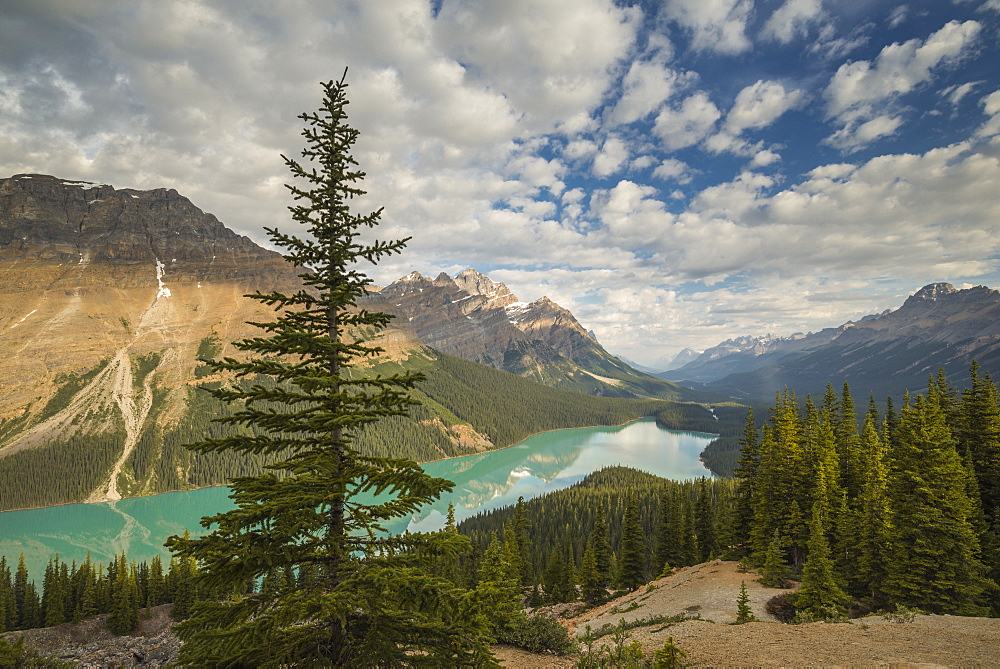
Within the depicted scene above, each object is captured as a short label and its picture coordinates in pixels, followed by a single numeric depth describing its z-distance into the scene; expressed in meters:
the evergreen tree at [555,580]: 48.88
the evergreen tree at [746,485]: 40.31
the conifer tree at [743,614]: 21.89
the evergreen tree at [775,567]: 30.53
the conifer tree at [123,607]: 51.28
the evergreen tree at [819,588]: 23.03
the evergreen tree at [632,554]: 46.62
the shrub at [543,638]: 19.60
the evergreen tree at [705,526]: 49.91
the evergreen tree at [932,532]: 21.66
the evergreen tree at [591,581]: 45.69
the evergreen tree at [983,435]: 30.17
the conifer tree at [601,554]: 46.69
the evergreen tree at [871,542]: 25.33
